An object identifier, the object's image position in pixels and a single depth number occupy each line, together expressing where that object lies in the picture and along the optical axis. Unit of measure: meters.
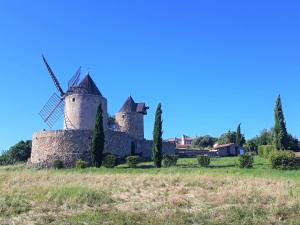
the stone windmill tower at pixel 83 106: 24.94
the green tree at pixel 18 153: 32.24
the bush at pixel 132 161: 20.18
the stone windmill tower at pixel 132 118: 28.85
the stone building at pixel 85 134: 23.09
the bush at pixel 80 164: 20.61
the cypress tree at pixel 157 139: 20.03
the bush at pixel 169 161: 19.93
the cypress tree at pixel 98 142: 21.01
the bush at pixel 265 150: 23.92
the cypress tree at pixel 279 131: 23.48
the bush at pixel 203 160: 19.21
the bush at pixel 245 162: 17.25
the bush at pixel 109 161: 20.35
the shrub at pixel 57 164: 22.19
